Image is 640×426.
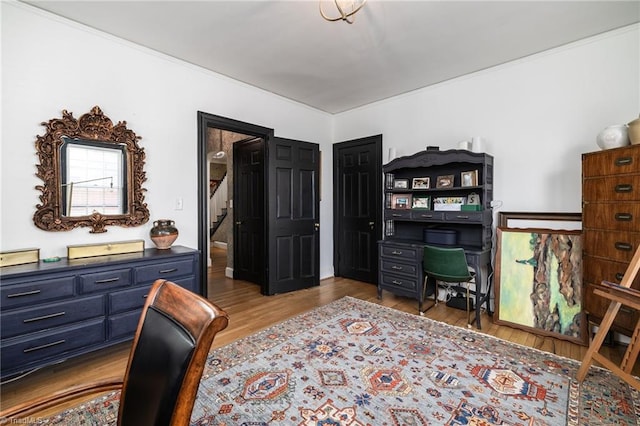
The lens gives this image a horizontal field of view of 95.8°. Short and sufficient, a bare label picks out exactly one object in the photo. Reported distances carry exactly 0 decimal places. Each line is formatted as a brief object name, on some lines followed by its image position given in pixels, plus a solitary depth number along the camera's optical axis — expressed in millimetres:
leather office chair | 697
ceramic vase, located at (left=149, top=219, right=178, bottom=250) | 2811
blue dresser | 1898
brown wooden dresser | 2109
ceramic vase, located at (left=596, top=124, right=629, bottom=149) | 2299
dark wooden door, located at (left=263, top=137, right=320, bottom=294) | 4004
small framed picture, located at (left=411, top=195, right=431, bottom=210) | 3687
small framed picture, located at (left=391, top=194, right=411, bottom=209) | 3867
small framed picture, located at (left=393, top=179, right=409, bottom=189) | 3890
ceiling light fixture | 2024
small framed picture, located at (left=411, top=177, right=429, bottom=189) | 3741
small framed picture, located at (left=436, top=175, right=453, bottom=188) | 3535
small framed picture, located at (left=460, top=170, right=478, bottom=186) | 3273
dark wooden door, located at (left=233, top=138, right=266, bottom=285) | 4379
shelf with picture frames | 3205
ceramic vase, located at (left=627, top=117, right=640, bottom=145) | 2150
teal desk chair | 2945
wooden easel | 1737
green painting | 2656
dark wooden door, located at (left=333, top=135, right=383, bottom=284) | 4469
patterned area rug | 1711
